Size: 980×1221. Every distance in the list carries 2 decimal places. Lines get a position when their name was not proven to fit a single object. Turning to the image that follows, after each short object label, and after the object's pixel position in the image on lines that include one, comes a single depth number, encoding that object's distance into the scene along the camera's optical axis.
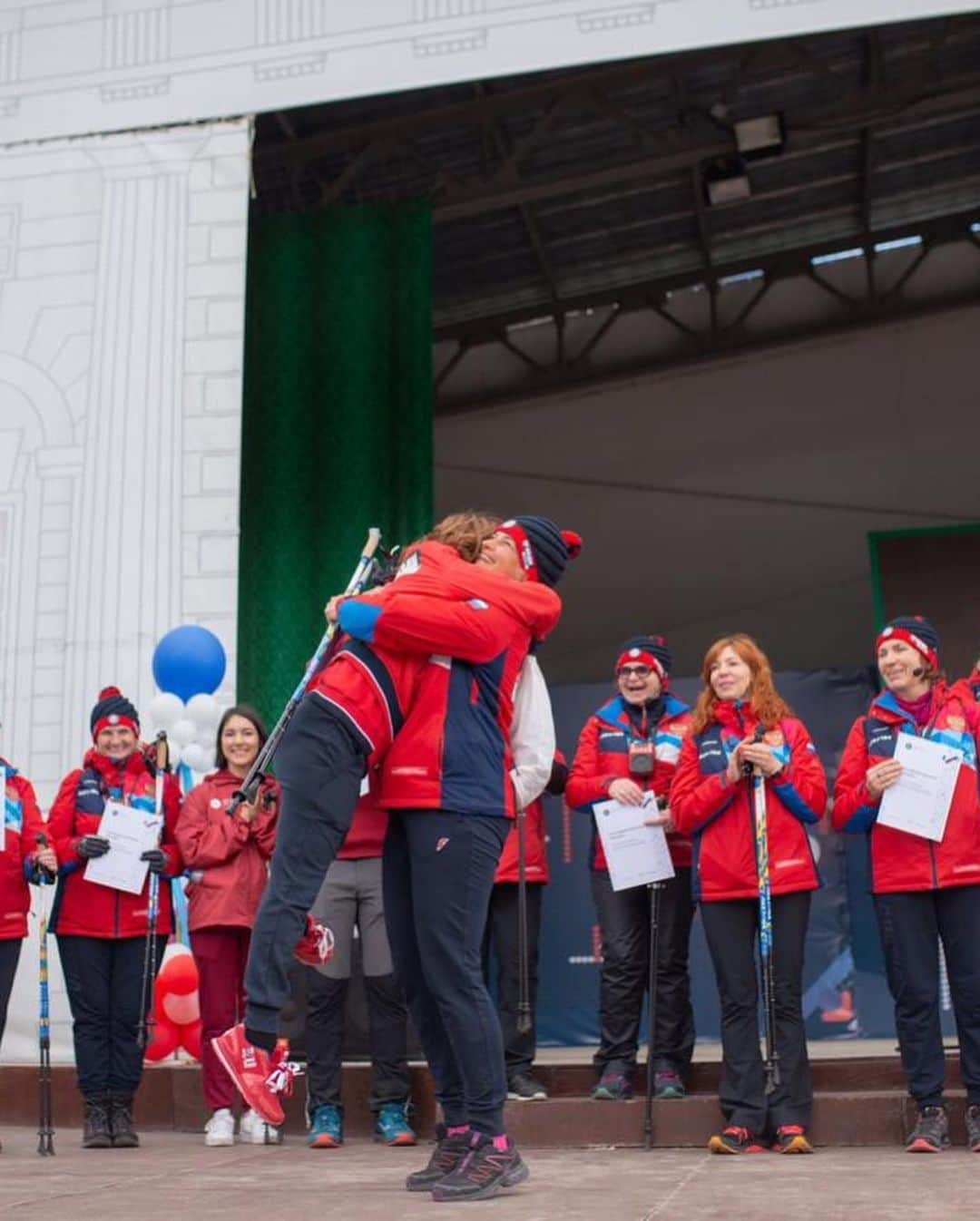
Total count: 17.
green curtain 7.80
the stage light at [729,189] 8.47
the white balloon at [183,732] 5.41
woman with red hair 3.84
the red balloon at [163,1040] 5.11
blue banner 7.46
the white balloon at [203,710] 5.43
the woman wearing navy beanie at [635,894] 4.32
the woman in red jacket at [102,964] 4.25
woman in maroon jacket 4.31
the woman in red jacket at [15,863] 4.34
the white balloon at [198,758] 5.39
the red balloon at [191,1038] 5.09
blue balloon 5.51
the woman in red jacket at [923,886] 3.78
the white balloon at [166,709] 5.40
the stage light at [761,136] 8.12
